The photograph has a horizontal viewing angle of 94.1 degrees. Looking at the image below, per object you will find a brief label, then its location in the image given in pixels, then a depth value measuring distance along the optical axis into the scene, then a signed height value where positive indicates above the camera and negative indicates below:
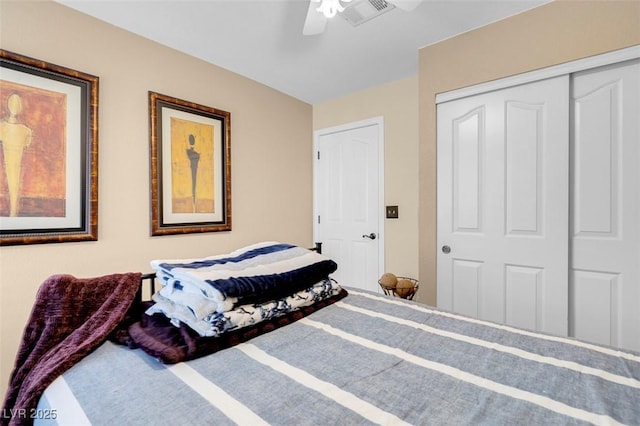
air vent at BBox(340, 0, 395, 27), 1.78 +1.26
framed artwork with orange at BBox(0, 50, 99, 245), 1.60 +0.35
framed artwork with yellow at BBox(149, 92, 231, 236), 2.20 +0.37
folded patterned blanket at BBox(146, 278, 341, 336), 1.08 -0.40
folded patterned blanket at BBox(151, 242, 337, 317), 1.12 -0.28
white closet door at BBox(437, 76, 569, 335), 1.85 +0.04
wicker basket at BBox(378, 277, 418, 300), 2.44 -0.67
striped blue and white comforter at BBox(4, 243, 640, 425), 0.71 -0.48
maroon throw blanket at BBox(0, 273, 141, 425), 0.89 -0.42
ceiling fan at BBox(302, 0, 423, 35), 1.49 +1.07
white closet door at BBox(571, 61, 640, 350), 1.65 +0.03
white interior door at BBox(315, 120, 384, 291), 3.04 +0.13
